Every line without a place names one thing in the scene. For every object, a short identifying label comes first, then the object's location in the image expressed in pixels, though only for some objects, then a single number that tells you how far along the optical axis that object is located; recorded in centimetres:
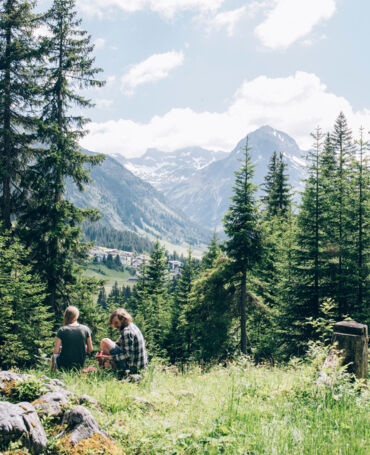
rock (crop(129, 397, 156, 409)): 481
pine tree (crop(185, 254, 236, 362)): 2108
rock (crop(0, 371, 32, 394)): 478
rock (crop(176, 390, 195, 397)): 530
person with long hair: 734
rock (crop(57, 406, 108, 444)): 360
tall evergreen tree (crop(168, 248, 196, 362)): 3212
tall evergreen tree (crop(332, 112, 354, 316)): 1894
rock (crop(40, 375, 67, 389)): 518
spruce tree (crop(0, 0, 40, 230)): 1559
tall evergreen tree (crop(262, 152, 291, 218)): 3303
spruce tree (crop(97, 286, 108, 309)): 12114
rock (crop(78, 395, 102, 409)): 459
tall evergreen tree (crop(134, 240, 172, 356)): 2920
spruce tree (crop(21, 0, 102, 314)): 1593
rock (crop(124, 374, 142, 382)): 607
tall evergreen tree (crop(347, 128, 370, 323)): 1836
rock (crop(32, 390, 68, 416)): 408
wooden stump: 440
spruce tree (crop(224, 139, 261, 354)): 1989
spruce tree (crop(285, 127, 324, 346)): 1948
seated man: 671
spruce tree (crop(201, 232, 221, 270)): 3170
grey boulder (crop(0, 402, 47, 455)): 335
